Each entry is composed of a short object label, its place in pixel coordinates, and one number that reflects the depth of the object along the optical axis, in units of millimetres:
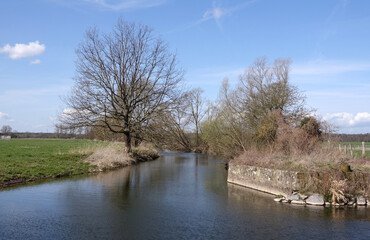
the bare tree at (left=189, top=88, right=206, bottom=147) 54938
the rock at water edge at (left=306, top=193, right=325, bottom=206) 12016
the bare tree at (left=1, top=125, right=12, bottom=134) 127562
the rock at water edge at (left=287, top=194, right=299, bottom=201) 12445
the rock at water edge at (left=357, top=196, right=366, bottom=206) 12117
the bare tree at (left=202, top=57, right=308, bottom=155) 25125
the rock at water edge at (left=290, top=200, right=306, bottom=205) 12227
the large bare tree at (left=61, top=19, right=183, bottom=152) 27188
